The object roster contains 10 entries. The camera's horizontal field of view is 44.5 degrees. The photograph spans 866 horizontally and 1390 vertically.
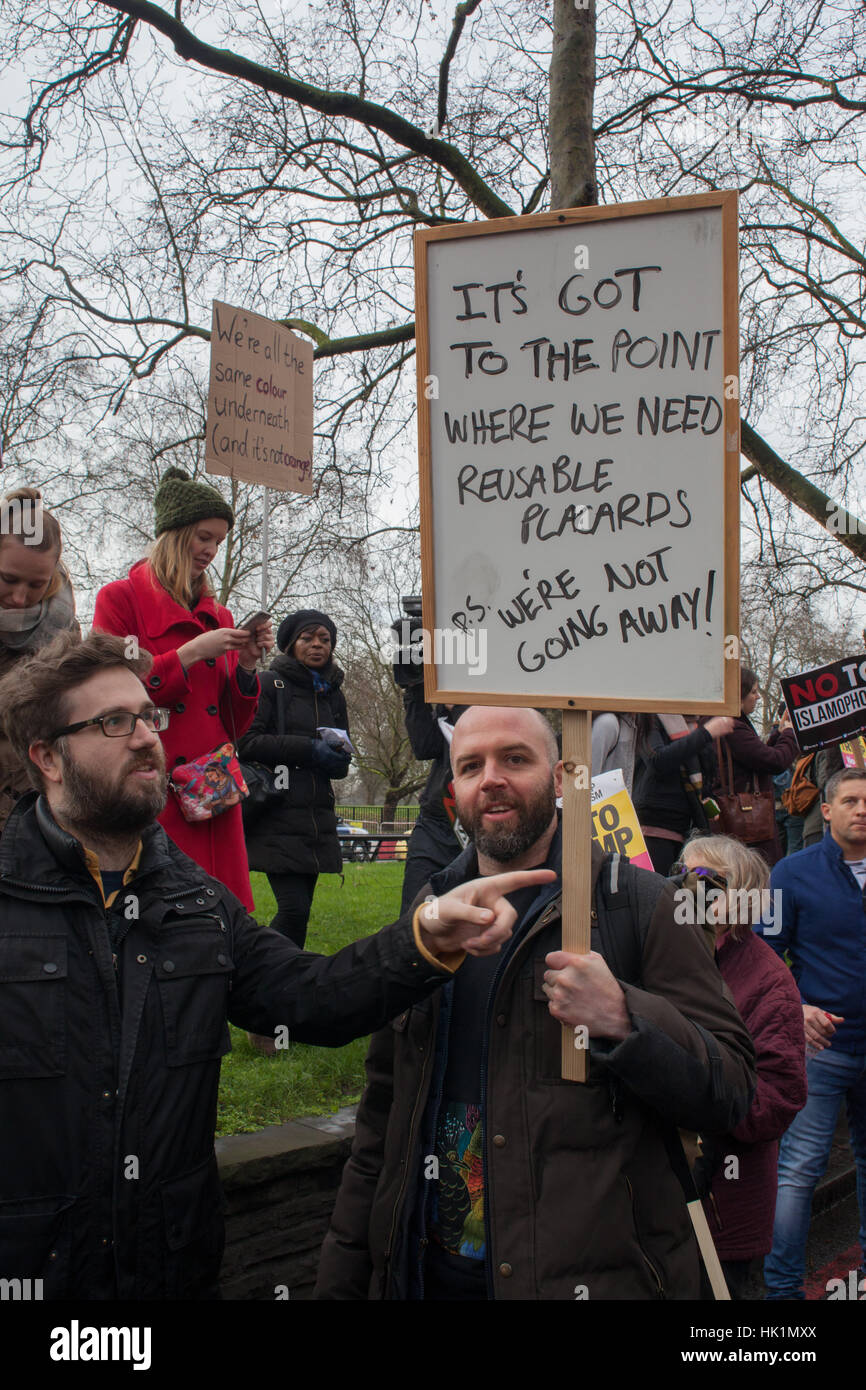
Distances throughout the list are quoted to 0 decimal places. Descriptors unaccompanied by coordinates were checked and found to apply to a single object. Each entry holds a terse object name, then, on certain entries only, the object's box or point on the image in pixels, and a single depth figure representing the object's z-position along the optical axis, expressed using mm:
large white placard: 1898
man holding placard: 1784
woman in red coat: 3459
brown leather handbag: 5824
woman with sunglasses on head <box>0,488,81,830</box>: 2727
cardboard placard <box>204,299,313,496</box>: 4047
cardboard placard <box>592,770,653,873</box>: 3398
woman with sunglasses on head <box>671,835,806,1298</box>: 2951
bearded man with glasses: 1863
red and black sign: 5238
